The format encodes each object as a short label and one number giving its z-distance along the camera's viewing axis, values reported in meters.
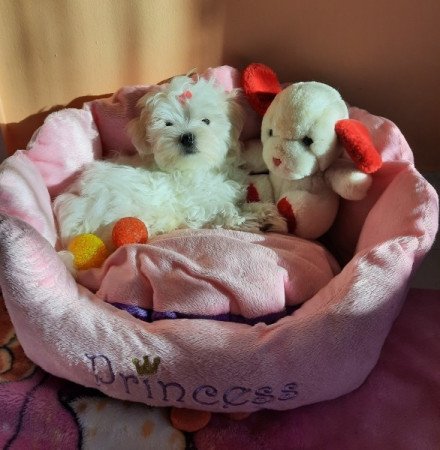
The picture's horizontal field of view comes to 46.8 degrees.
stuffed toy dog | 1.10
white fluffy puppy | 1.19
